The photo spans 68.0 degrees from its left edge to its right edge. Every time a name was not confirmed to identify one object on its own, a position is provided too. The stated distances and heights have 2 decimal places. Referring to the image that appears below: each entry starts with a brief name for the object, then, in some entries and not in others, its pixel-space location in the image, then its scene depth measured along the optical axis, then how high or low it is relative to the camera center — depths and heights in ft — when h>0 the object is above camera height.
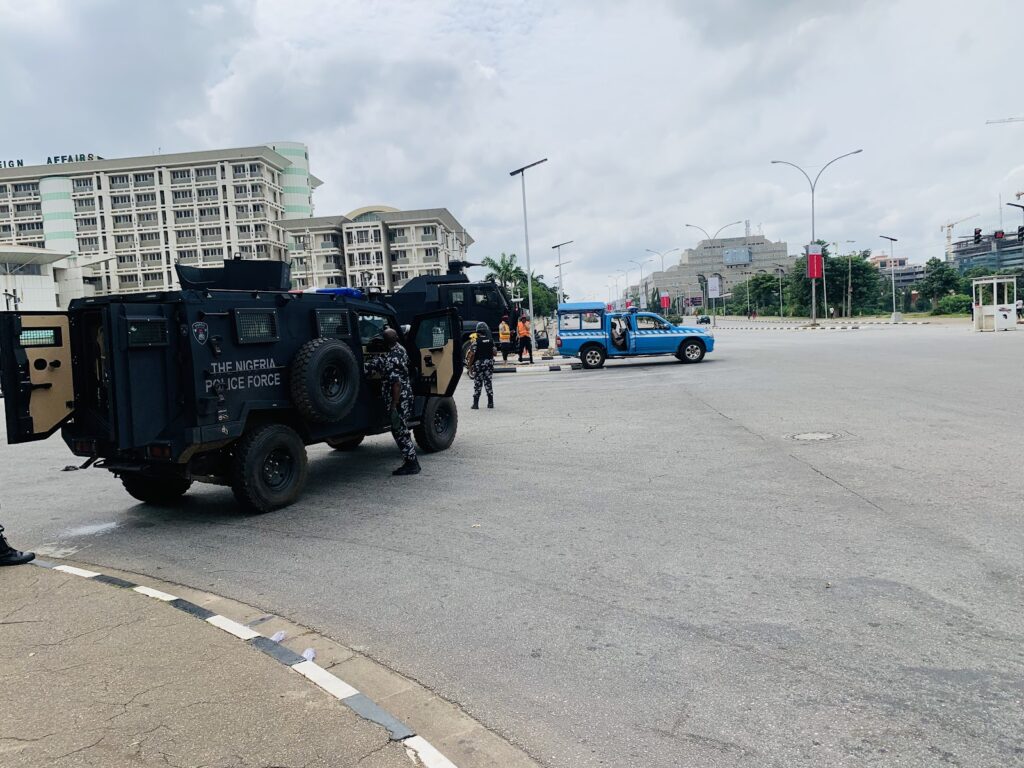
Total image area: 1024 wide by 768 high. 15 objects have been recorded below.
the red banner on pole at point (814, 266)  174.91 +11.36
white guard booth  115.75 -1.80
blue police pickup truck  82.17 -1.13
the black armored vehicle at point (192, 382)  21.39 -0.98
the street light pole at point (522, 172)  123.05 +26.18
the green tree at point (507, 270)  265.13 +21.87
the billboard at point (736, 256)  520.01 +43.19
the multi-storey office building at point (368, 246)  296.71 +36.69
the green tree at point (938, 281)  269.03 +9.31
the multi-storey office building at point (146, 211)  274.57 +51.64
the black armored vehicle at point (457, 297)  82.64 +4.17
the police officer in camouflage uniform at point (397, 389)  29.14 -1.96
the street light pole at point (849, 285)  264.93 +9.43
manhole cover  32.22 -5.27
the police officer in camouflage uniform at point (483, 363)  48.19 -1.96
